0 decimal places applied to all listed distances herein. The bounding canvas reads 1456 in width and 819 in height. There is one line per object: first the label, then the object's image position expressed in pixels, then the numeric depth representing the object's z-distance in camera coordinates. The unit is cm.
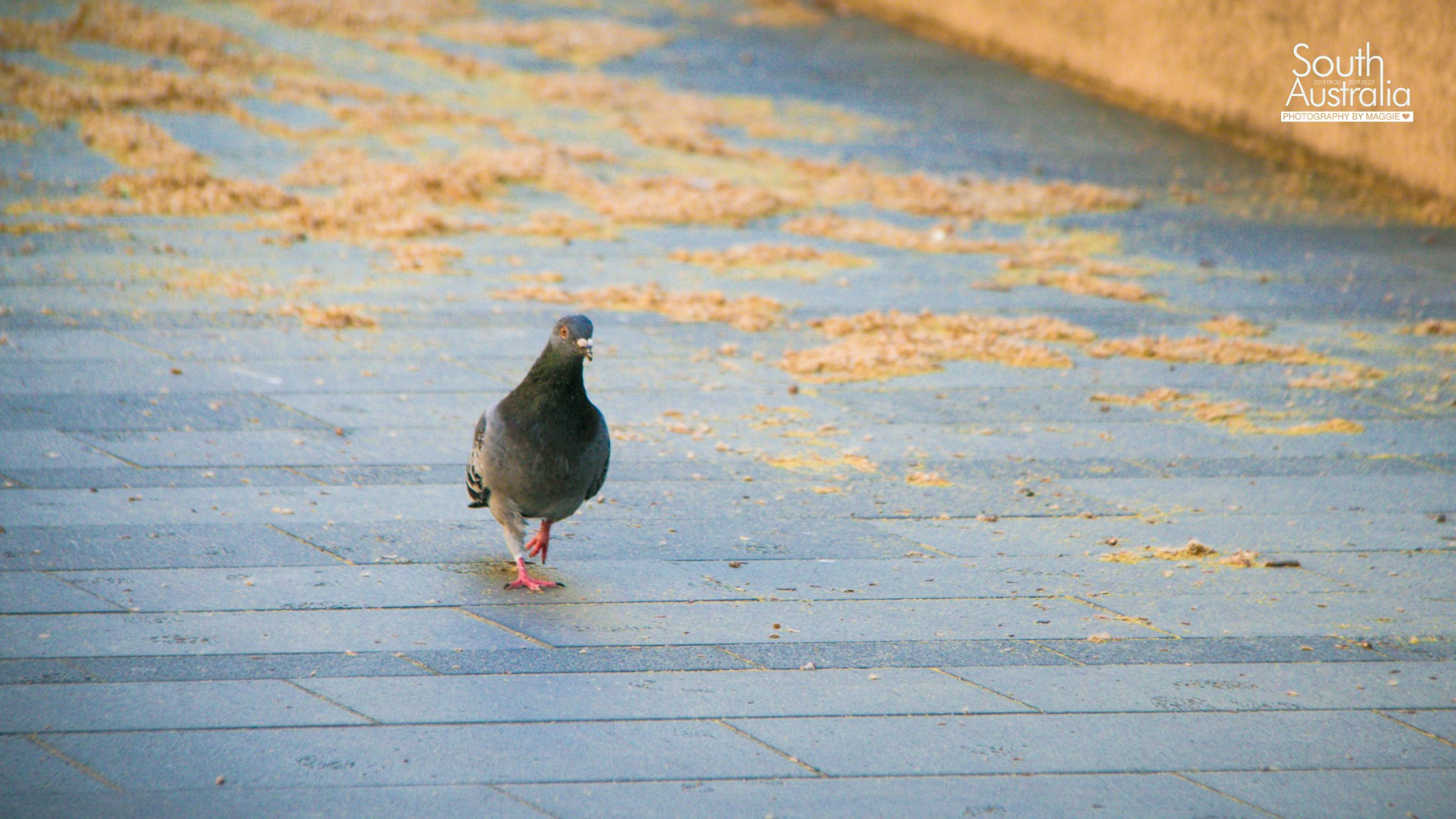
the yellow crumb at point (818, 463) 1058
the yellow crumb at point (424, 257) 1608
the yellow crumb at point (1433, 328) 1454
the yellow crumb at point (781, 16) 3475
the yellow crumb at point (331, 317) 1368
